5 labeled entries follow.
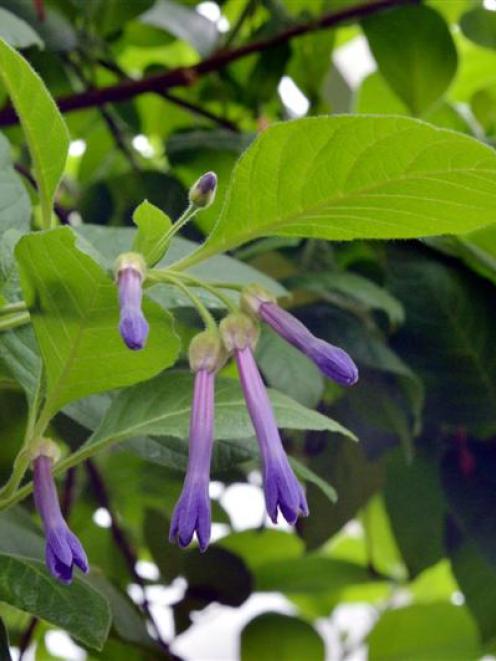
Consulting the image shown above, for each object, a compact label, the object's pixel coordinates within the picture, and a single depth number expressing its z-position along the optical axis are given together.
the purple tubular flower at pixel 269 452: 0.41
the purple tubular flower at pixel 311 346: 0.42
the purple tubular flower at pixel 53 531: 0.42
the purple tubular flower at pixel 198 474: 0.41
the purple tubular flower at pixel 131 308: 0.39
